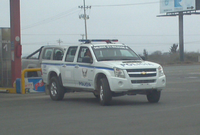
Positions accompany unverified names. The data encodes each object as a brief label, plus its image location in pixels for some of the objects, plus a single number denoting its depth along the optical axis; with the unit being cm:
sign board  6894
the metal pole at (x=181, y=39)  7106
